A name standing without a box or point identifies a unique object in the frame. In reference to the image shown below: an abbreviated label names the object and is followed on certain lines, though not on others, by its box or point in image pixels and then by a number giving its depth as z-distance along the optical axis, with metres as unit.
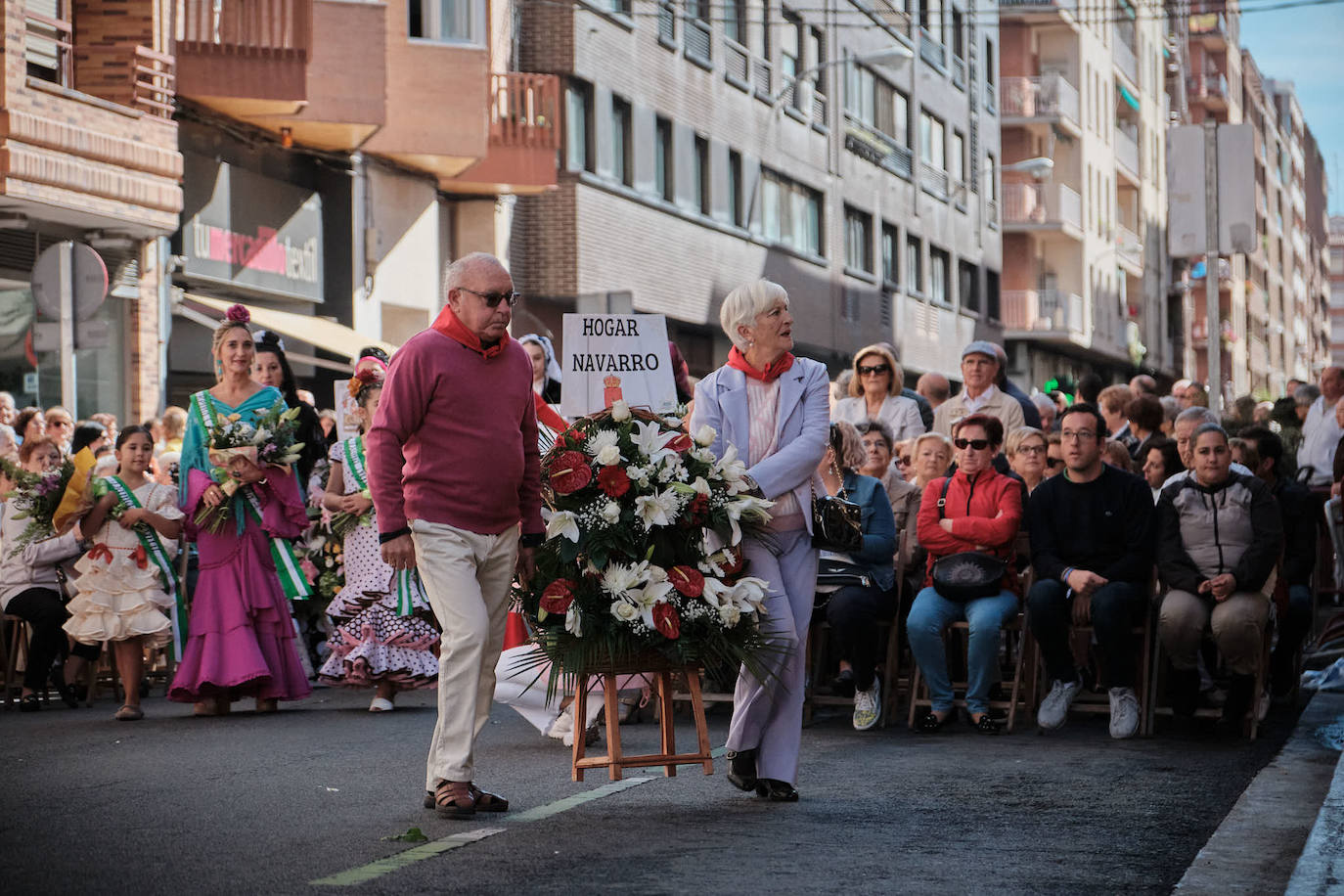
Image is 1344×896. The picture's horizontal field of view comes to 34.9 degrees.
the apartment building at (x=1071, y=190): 65.06
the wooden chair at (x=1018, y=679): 11.59
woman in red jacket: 11.57
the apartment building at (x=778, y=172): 32.06
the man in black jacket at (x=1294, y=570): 12.20
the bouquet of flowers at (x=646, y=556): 8.23
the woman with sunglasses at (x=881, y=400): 14.68
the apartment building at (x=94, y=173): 20.92
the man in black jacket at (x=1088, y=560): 11.40
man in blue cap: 14.70
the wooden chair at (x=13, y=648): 13.64
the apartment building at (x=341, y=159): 24.19
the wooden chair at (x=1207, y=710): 11.09
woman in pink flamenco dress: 12.11
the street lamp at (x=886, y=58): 37.44
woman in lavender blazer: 8.47
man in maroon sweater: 7.98
